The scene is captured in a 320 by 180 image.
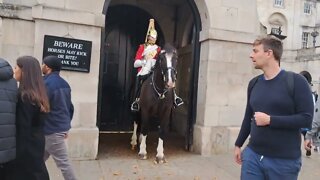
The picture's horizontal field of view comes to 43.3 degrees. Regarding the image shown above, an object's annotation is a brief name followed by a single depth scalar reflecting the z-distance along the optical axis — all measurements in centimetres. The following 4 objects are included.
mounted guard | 840
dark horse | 768
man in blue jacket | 494
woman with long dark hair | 371
